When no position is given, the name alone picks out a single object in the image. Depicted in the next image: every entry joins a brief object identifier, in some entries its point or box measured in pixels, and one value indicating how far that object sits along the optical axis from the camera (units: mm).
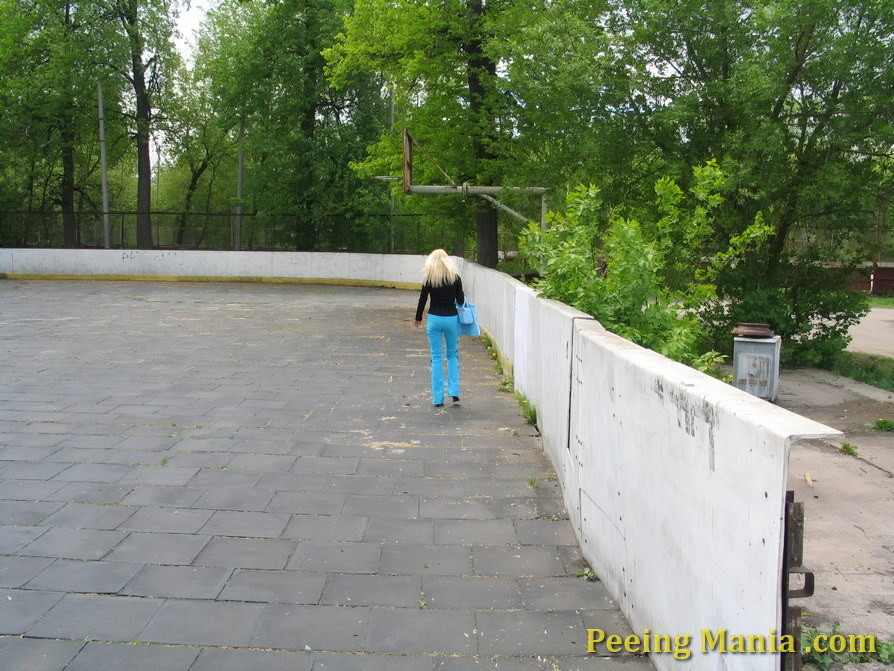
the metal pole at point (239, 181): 37000
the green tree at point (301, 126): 36406
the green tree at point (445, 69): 21797
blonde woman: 8992
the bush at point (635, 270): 6336
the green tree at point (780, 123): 11695
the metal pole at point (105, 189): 34812
